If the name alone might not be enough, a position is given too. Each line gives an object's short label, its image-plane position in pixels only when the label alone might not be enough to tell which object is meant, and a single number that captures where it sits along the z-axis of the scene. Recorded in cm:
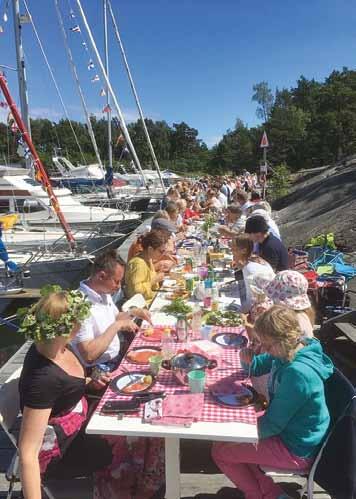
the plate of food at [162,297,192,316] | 363
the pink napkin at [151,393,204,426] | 202
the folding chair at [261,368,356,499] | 207
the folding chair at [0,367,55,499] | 212
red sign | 1486
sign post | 1486
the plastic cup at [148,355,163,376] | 250
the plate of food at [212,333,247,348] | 296
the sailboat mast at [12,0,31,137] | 1141
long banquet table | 195
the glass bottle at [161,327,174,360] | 271
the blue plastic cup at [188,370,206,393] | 227
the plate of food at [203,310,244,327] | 337
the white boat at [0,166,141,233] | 1161
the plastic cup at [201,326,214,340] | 307
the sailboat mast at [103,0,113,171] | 1846
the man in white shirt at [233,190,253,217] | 908
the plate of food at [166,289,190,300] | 414
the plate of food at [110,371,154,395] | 232
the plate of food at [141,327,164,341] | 310
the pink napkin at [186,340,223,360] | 278
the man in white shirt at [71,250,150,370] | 277
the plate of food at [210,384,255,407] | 218
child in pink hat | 288
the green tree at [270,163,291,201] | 2180
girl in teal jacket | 210
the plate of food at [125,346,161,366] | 269
